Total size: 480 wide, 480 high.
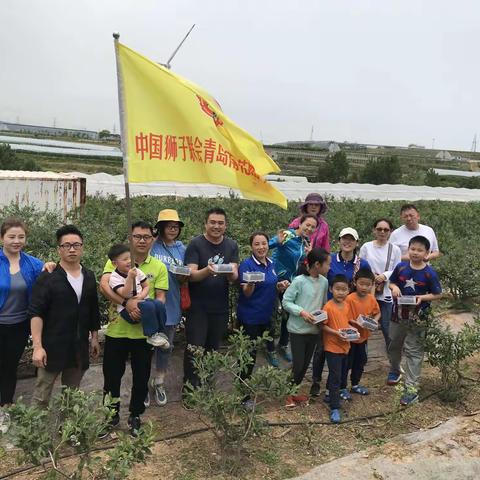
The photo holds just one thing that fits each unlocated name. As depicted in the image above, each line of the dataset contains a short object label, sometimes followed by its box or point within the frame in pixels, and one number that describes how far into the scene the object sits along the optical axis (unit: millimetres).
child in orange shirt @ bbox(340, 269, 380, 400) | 4191
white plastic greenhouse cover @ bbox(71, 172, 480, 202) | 19495
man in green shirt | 3412
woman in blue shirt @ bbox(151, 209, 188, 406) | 3844
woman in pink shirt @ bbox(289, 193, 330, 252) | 4707
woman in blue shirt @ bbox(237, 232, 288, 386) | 4055
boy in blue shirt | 4203
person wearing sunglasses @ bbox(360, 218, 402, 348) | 4656
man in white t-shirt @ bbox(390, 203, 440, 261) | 4953
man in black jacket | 3182
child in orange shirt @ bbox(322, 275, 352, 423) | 3982
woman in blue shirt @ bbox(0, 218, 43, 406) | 3395
